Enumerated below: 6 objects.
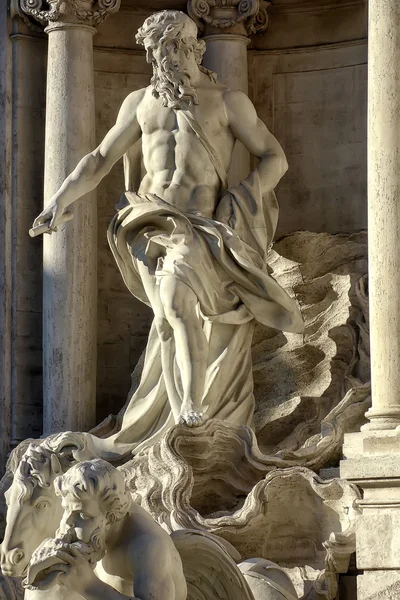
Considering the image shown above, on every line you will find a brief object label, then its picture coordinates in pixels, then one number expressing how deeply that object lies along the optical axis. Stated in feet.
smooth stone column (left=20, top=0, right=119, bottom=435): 51.65
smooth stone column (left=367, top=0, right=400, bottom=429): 43.39
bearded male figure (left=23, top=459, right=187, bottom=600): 33.58
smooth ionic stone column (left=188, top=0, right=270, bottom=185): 52.80
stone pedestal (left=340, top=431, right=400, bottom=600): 41.24
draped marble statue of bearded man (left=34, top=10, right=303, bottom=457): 47.78
